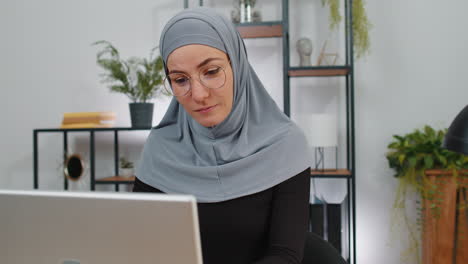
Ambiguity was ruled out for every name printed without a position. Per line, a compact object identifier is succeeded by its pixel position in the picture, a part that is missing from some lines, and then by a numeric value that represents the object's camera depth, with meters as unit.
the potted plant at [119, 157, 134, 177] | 2.35
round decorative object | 2.34
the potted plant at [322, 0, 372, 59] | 2.11
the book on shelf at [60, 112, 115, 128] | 2.33
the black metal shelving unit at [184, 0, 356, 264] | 2.09
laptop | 0.45
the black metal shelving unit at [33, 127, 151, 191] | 2.25
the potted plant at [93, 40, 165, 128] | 2.24
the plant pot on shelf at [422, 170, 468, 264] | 2.00
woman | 0.99
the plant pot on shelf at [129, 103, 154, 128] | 2.24
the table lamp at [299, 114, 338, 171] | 2.09
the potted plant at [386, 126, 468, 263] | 1.99
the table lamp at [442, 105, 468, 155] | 0.89
